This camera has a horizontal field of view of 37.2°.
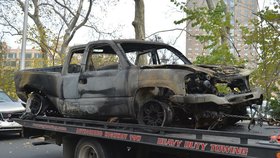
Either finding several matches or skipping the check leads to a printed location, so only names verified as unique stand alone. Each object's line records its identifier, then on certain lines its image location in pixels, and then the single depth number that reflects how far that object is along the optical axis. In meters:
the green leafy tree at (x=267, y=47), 13.52
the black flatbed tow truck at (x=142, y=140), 4.59
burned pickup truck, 6.02
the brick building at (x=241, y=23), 16.59
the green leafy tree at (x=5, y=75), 34.12
